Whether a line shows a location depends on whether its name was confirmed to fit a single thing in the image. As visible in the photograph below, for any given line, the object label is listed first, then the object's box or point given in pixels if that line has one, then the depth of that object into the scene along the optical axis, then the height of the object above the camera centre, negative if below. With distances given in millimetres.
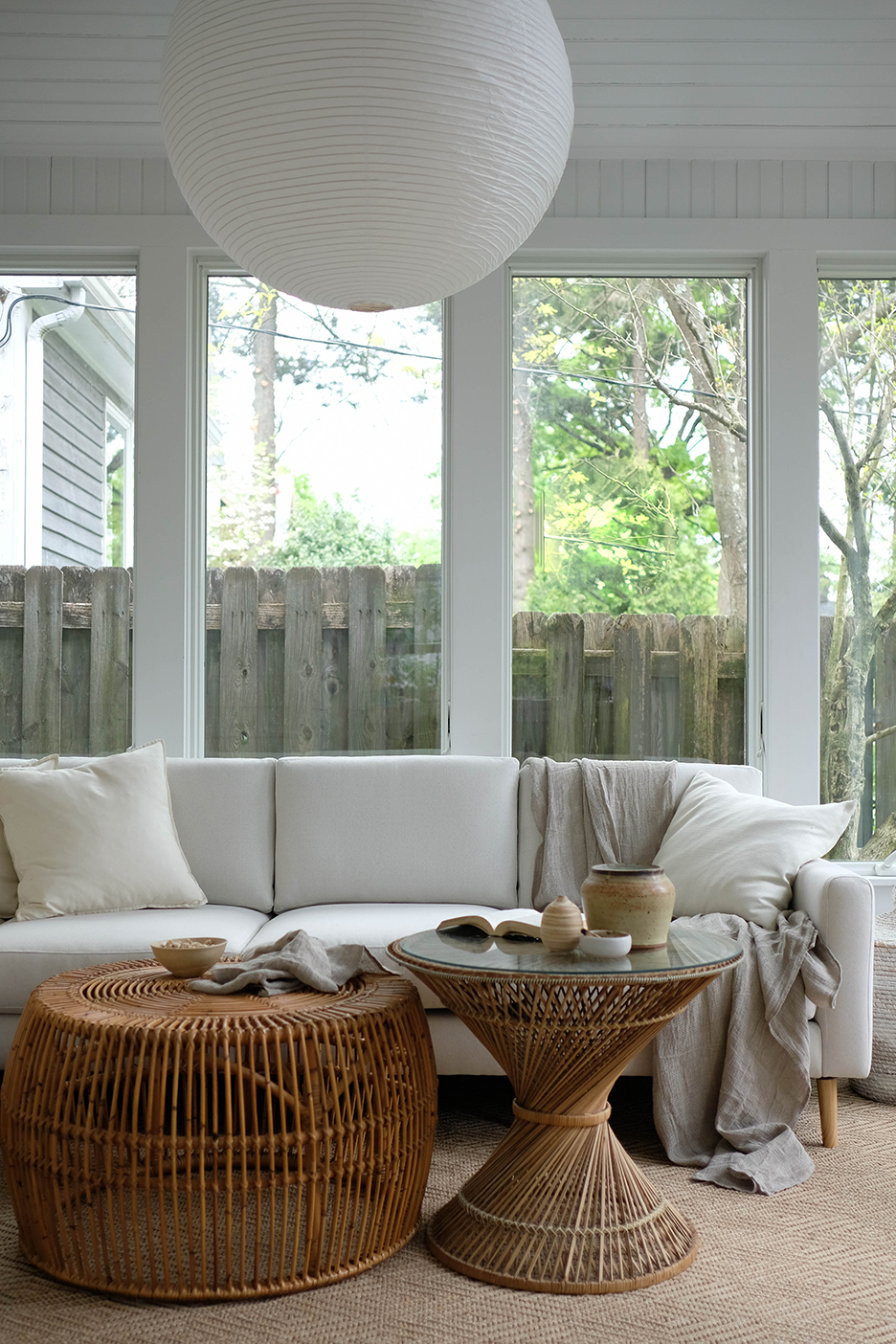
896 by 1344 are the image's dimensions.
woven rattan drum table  1806 -803
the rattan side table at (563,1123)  1901 -847
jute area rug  1735 -1056
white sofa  3166 -535
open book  2164 -554
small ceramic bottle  2029 -500
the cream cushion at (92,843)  2881 -518
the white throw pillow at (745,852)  2762 -516
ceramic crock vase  2064 -468
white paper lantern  1763 +836
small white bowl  1968 -517
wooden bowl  2211 -607
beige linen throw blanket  2477 -916
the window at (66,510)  3793 +445
